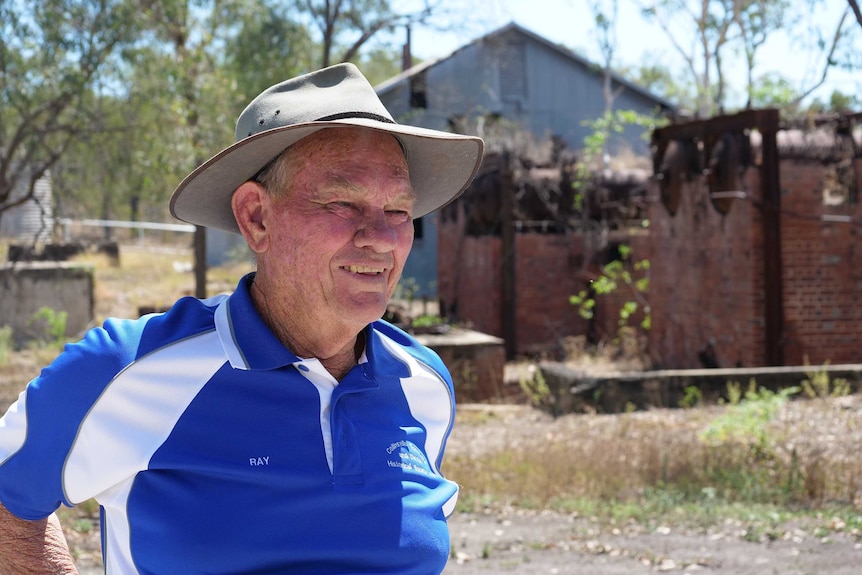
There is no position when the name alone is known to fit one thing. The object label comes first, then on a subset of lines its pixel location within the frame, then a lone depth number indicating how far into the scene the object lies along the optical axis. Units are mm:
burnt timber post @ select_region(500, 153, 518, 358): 17250
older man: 1971
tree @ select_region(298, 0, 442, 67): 18542
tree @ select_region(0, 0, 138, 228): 10656
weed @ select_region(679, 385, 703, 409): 10258
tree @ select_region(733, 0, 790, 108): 25516
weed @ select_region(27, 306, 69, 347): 15352
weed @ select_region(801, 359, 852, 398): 9531
